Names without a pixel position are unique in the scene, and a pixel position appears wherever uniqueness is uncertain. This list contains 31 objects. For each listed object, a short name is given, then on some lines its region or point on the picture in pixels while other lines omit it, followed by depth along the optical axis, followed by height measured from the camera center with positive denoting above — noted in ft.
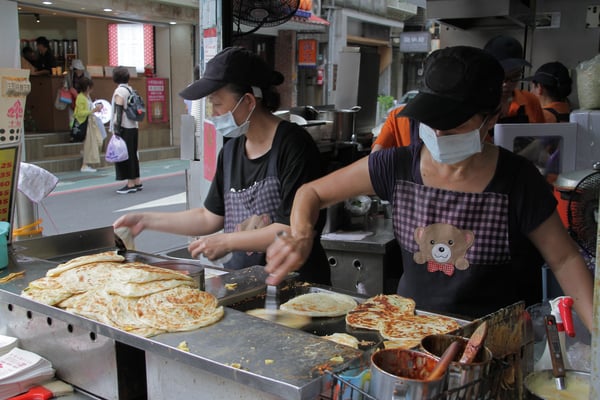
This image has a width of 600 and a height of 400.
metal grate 3.73 -1.84
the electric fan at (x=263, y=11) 14.90 +2.15
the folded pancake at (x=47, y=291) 6.44 -2.11
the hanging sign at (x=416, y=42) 64.44 +6.19
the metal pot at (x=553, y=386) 4.30 -2.04
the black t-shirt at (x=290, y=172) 8.68 -1.07
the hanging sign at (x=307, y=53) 62.69 +4.69
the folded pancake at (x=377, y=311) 6.34 -2.27
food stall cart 4.70 -2.22
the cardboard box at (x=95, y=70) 44.57 +1.89
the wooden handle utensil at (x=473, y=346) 3.91 -1.60
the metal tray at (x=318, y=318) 6.05 -2.37
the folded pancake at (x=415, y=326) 5.88 -2.25
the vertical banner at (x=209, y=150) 14.79 -1.29
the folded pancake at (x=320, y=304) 6.72 -2.33
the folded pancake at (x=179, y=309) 5.75 -2.11
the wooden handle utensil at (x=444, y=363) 3.79 -1.65
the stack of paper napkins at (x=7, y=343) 6.68 -2.74
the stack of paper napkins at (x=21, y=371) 6.11 -2.82
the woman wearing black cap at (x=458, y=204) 6.35 -1.19
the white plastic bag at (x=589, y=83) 11.95 +0.38
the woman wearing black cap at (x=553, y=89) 15.46 +0.33
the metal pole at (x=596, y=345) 3.24 -1.29
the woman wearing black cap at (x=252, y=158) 8.77 -0.87
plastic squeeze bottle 4.90 -1.85
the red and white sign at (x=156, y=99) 48.60 -0.17
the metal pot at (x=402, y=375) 3.73 -1.79
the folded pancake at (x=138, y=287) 6.36 -2.02
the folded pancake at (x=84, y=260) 7.21 -2.01
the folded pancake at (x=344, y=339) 5.79 -2.30
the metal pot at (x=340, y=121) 17.78 -0.63
